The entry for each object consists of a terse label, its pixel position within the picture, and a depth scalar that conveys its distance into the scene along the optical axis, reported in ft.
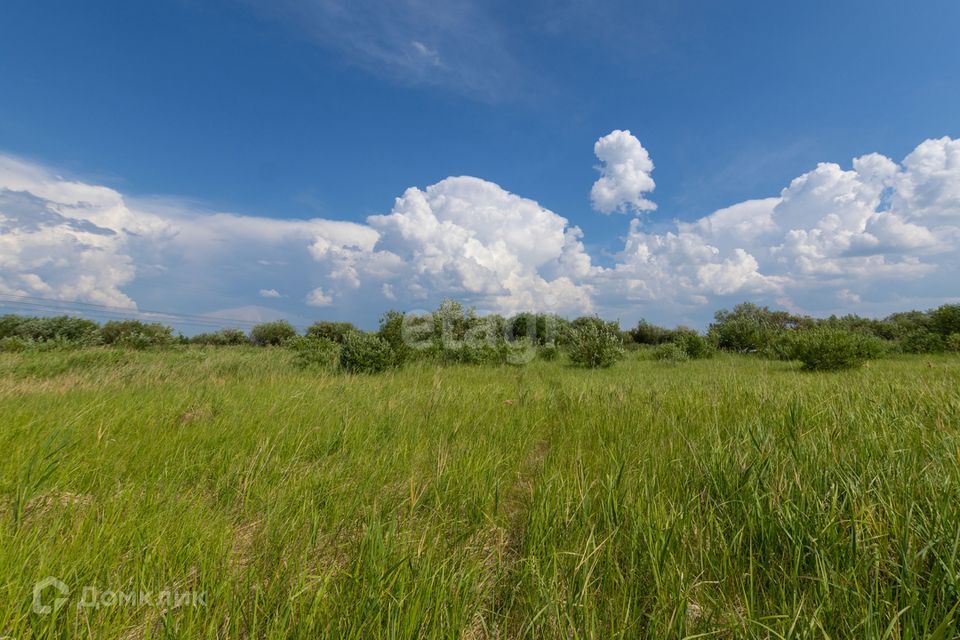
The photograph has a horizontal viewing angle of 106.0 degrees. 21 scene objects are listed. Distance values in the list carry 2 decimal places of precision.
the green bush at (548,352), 66.18
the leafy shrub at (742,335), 77.87
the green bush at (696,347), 65.67
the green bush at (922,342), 60.56
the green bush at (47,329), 82.94
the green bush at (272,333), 119.85
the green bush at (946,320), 65.05
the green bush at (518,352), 55.86
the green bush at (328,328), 116.67
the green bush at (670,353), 61.93
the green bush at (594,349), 53.31
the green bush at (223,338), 106.32
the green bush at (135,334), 77.66
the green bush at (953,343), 56.03
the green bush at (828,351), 40.01
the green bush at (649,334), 122.42
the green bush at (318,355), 42.03
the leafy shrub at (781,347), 52.49
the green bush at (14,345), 61.05
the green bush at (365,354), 37.93
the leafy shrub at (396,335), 42.45
